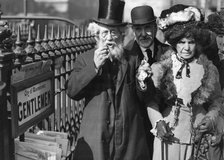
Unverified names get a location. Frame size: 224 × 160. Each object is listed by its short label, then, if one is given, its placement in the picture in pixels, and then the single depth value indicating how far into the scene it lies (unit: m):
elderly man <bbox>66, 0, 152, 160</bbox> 3.28
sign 2.60
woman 3.26
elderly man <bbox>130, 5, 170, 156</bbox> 3.87
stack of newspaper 2.70
